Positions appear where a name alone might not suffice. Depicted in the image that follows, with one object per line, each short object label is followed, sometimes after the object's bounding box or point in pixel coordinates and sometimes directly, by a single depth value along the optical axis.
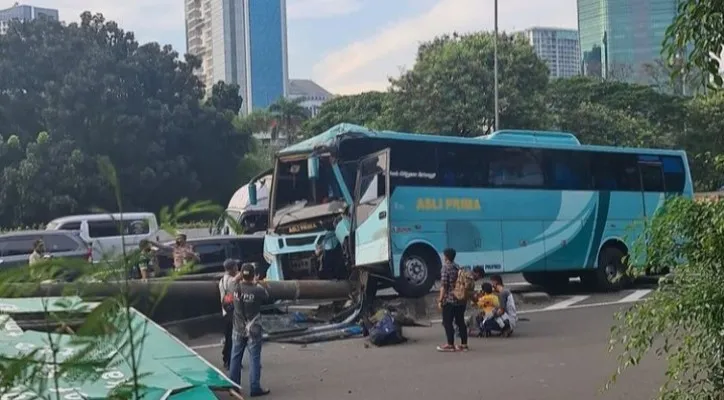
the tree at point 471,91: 36.97
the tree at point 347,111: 55.03
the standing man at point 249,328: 10.56
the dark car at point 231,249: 20.91
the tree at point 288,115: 62.72
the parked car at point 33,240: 21.22
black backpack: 13.96
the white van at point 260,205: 22.66
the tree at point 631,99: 50.44
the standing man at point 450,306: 13.26
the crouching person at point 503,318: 14.68
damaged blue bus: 16.62
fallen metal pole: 14.97
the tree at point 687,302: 4.42
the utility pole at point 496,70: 31.78
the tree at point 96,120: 37.41
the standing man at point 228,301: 11.72
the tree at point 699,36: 4.34
